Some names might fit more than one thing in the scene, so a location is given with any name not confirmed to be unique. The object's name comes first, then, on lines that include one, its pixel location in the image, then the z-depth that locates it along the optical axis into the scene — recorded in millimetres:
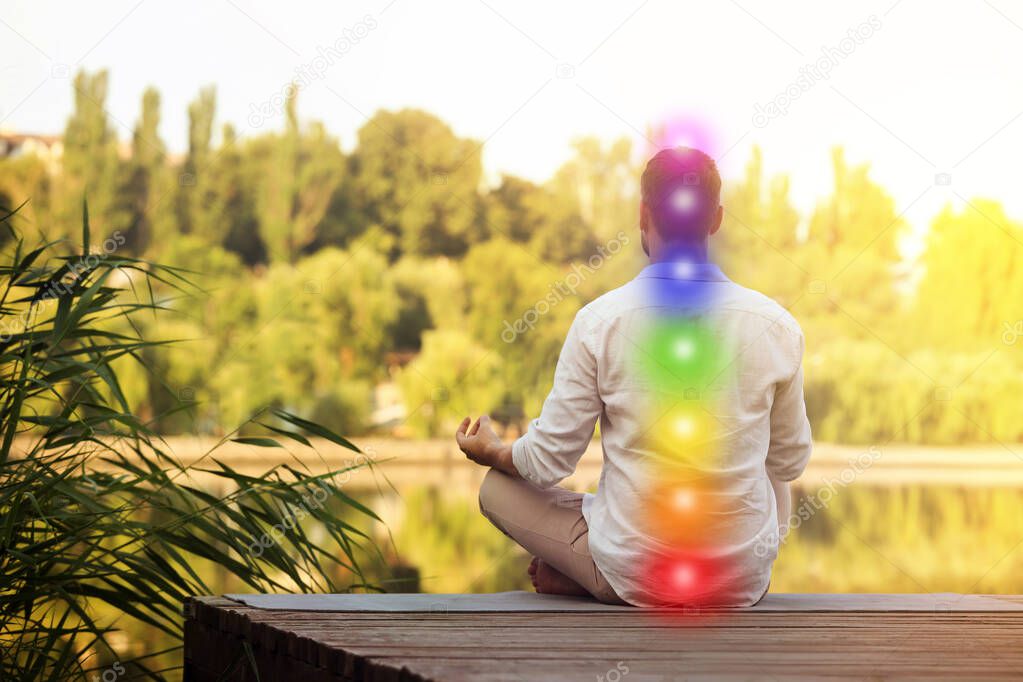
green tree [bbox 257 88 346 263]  44344
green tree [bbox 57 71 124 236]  40937
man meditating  4000
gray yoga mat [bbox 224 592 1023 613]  4137
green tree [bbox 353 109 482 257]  50687
